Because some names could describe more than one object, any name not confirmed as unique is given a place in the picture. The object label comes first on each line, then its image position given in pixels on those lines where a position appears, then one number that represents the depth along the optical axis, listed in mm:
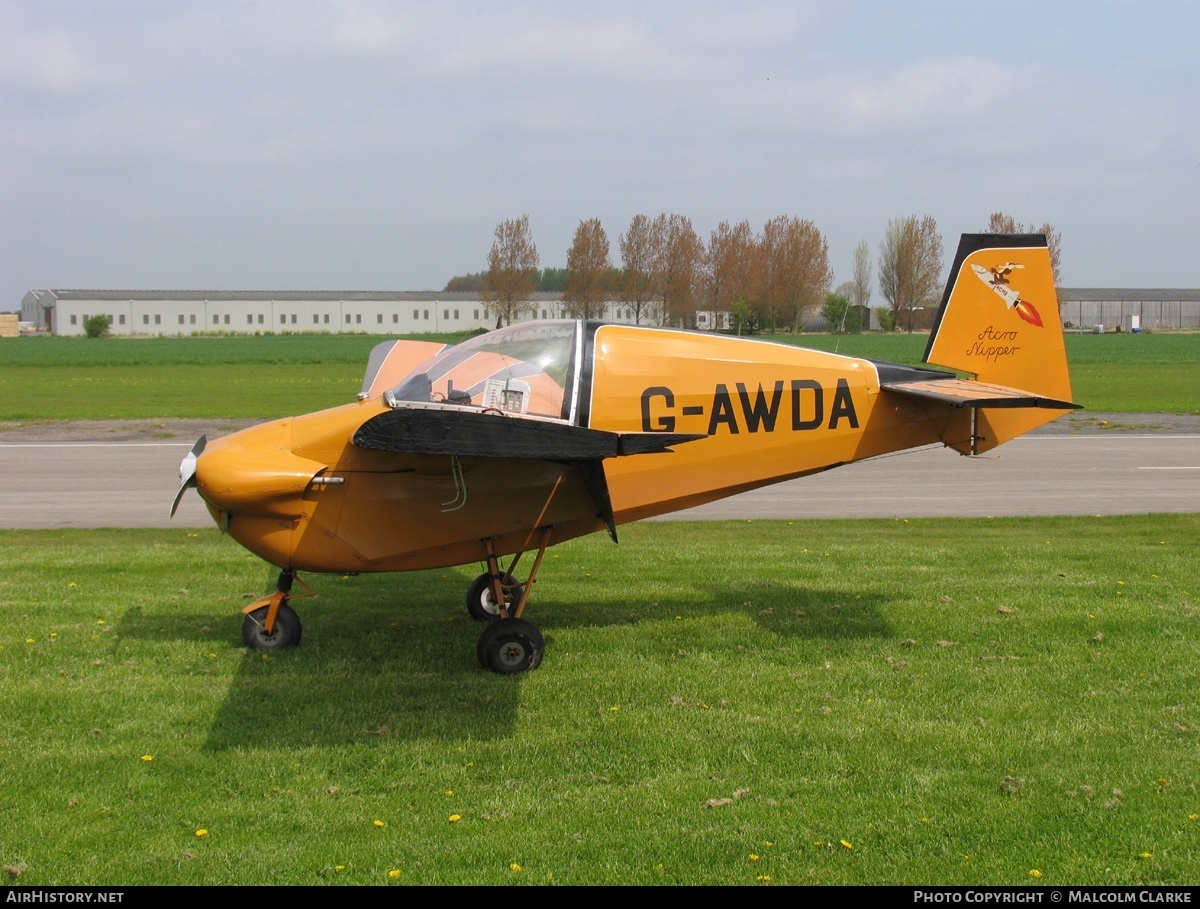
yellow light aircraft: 7074
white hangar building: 125125
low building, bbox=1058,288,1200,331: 142375
